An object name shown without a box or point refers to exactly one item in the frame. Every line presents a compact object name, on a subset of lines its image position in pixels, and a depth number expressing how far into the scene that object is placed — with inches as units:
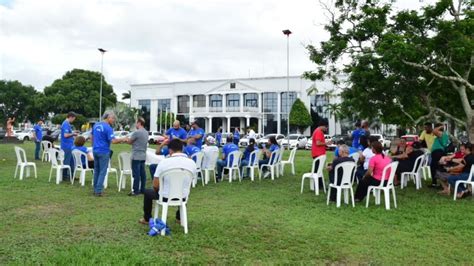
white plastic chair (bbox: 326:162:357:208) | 305.6
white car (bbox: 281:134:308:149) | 1389.0
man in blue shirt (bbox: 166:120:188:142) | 431.8
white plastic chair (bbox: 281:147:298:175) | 513.0
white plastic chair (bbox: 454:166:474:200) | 335.0
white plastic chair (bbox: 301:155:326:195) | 358.0
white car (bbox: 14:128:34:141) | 1659.7
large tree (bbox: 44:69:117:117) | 2052.2
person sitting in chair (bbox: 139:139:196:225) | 222.2
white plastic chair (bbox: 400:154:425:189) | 401.7
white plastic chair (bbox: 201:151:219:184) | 429.1
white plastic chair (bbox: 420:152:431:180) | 433.5
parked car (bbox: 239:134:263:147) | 1440.7
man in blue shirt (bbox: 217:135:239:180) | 443.2
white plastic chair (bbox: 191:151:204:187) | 407.4
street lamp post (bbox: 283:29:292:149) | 2105.7
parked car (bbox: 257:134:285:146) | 1439.3
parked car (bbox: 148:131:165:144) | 1666.8
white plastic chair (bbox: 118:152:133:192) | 374.9
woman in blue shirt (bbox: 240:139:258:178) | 464.1
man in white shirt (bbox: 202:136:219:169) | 426.9
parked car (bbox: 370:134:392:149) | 1323.8
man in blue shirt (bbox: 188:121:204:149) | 452.4
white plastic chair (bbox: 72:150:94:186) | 391.1
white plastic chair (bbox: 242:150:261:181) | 459.5
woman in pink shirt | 309.9
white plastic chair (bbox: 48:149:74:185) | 411.5
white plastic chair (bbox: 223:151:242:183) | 442.3
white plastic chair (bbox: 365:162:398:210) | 301.2
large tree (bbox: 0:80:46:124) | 2269.9
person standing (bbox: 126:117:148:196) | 343.3
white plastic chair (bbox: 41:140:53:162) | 645.9
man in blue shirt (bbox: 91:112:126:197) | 341.4
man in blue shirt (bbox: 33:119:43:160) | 695.1
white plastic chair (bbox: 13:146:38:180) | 440.5
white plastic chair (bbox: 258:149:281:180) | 469.6
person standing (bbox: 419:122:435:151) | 438.1
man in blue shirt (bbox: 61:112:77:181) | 418.0
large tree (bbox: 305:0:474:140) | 393.1
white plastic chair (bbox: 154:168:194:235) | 221.6
